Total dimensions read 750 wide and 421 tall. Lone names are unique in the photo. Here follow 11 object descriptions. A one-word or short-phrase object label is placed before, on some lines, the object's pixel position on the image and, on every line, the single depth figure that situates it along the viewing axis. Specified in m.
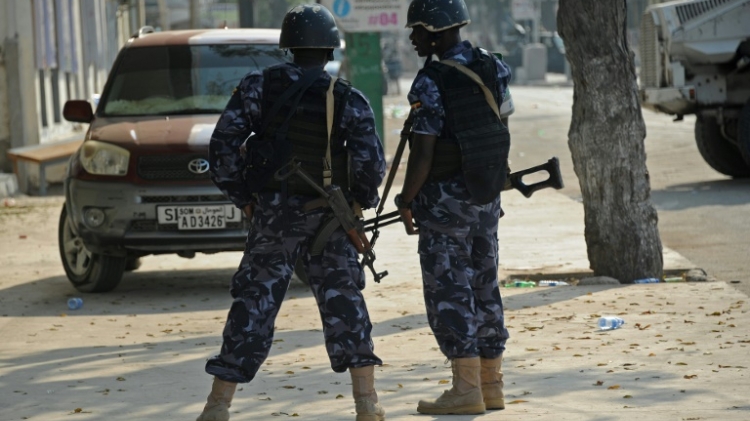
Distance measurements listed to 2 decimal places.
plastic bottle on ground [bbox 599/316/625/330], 15.81
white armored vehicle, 32.53
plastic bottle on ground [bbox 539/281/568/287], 19.64
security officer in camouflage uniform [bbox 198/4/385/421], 10.93
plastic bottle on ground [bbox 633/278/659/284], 19.09
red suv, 18.84
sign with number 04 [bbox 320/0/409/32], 40.91
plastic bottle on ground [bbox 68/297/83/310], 18.64
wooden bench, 35.03
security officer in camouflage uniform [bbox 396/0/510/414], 11.27
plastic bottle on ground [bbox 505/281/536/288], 19.67
